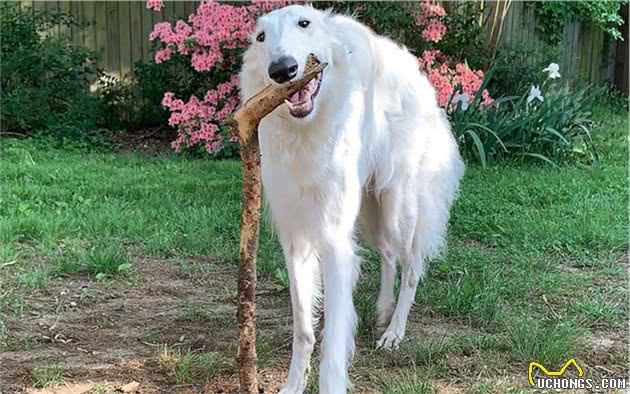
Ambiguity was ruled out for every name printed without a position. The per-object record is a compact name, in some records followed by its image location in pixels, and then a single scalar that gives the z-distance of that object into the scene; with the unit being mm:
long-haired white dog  2463
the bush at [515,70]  8266
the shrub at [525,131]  6506
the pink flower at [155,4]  7152
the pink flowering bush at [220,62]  6859
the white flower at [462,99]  6761
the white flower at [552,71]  7496
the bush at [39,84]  7531
